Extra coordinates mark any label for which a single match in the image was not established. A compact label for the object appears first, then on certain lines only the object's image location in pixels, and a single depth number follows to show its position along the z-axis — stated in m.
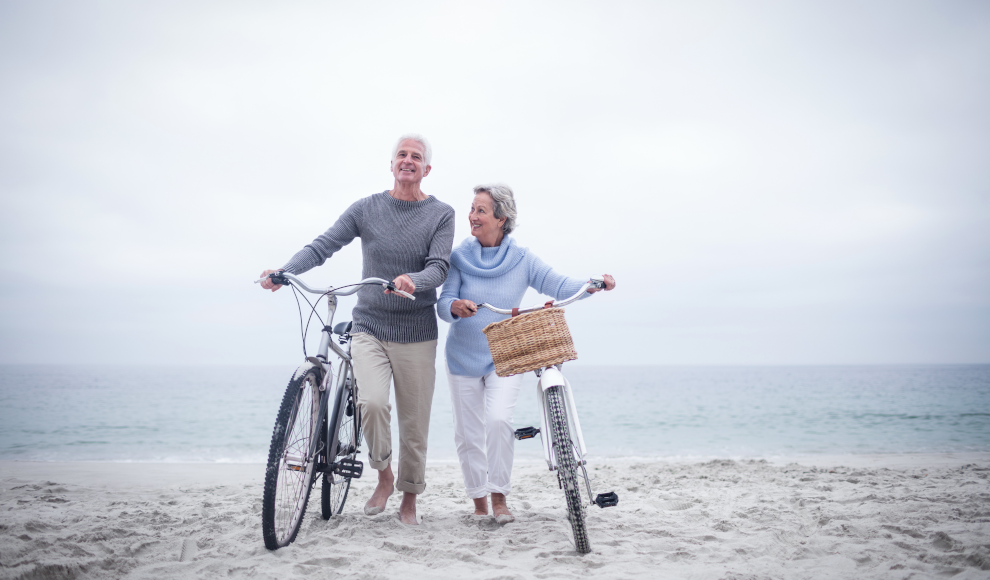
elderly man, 3.40
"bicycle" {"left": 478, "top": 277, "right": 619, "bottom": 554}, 2.77
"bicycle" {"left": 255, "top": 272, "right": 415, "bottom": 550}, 2.70
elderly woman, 3.44
